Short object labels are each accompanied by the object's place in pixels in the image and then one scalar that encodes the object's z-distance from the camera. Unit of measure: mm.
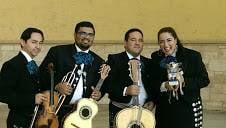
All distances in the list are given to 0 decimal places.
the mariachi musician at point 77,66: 4750
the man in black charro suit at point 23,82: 4434
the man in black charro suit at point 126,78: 4961
